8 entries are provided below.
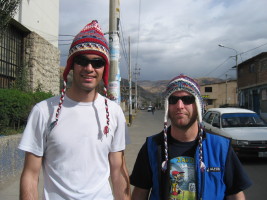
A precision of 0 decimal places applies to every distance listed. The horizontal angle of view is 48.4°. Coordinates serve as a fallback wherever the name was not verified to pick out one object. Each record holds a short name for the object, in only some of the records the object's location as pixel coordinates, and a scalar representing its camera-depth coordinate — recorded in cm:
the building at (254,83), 3266
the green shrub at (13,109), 736
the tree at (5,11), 831
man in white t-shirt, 210
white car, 820
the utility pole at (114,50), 887
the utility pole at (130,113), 2643
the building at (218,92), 7331
